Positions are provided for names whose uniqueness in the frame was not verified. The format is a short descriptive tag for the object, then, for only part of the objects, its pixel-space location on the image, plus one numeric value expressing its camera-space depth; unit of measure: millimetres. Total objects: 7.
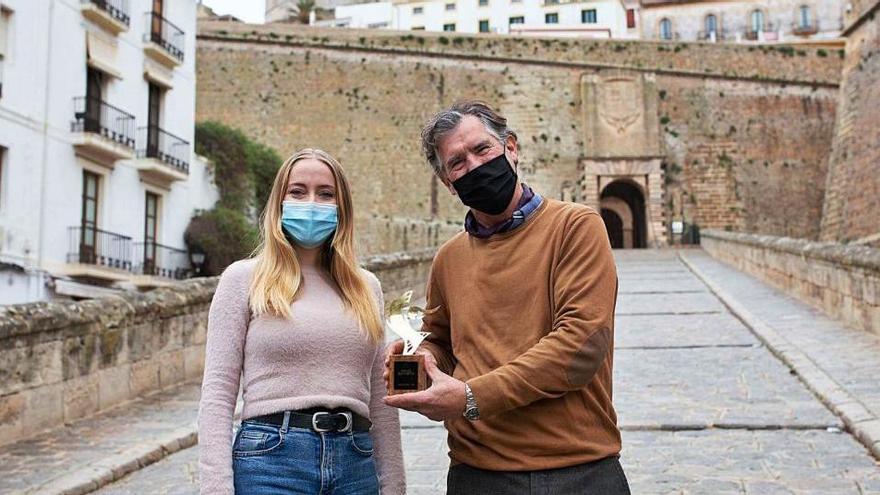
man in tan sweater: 2057
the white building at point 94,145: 15047
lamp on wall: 19859
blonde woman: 2293
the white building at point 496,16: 51625
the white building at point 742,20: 53781
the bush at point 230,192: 20203
